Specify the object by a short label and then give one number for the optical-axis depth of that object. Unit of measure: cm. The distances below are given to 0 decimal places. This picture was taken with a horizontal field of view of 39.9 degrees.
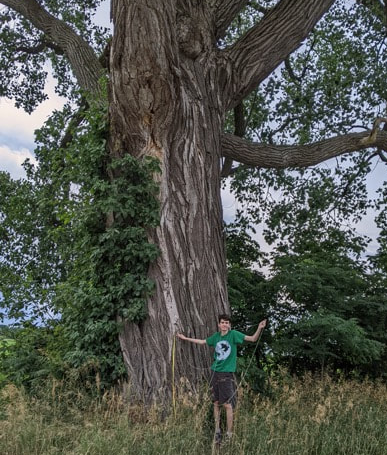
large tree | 712
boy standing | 656
